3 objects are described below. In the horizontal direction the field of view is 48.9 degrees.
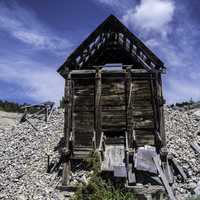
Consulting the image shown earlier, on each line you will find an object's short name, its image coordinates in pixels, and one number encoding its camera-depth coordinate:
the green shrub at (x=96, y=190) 7.35
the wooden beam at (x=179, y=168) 9.88
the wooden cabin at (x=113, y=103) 10.21
